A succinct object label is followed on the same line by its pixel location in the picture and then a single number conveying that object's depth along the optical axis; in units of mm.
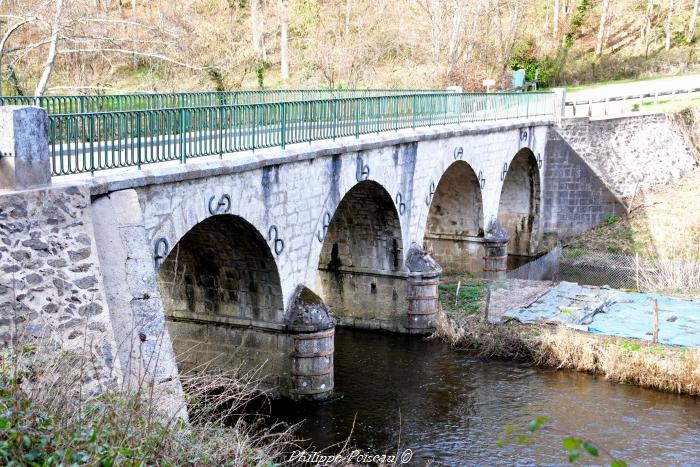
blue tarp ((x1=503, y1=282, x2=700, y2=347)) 19438
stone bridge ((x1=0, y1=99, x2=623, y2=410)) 9906
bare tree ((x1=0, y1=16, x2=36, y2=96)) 17172
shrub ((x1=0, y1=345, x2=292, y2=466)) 6664
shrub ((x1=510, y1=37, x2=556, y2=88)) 47562
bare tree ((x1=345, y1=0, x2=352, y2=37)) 47372
